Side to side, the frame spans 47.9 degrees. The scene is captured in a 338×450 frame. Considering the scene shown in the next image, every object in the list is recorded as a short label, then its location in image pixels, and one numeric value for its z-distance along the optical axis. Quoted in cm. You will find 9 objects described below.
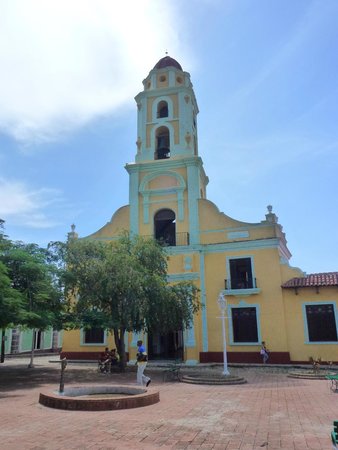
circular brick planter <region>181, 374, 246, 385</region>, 1273
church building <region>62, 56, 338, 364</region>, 1928
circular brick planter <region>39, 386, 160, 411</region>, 798
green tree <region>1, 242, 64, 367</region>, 1324
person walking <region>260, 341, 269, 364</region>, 1878
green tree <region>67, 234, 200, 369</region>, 1509
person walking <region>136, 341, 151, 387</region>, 1181
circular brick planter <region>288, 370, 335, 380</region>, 1398
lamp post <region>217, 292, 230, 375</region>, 1605
